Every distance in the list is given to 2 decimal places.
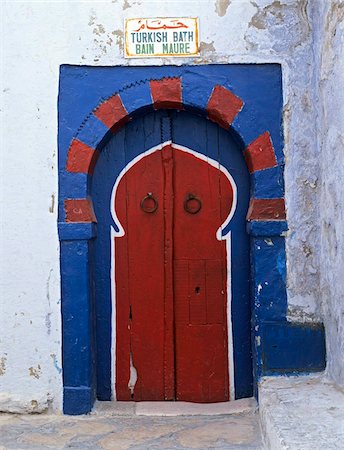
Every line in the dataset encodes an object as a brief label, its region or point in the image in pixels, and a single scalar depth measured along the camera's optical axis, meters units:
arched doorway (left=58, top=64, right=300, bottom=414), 4.40
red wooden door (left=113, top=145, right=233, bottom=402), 4.60
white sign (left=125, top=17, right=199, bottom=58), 4.48
